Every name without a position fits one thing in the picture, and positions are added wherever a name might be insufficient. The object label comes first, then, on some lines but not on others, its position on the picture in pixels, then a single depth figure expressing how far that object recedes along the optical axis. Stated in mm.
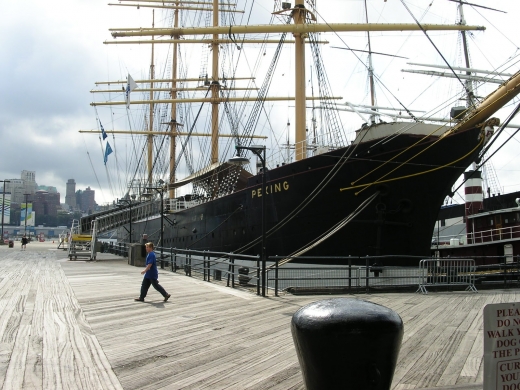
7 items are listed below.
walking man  9445
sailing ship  16172
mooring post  2828
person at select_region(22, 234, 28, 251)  38625
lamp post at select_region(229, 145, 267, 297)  10477
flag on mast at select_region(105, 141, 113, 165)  32938
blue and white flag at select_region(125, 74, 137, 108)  27784
